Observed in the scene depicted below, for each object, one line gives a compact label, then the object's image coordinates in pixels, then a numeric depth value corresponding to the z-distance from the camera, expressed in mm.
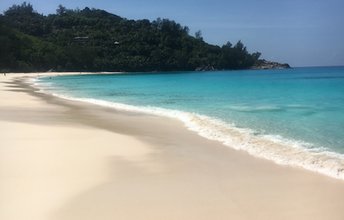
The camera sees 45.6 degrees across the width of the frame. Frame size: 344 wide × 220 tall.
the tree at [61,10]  151600
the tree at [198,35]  147125
